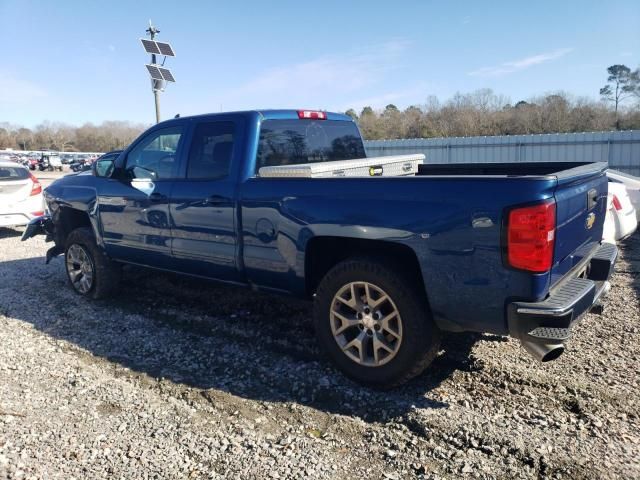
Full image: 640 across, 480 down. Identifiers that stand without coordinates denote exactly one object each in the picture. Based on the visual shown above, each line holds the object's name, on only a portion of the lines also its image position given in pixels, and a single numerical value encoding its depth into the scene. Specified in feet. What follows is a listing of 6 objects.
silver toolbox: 12.65
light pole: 46.44
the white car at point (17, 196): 33.17
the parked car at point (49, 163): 154.81
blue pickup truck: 9.48
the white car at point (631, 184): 26.37
